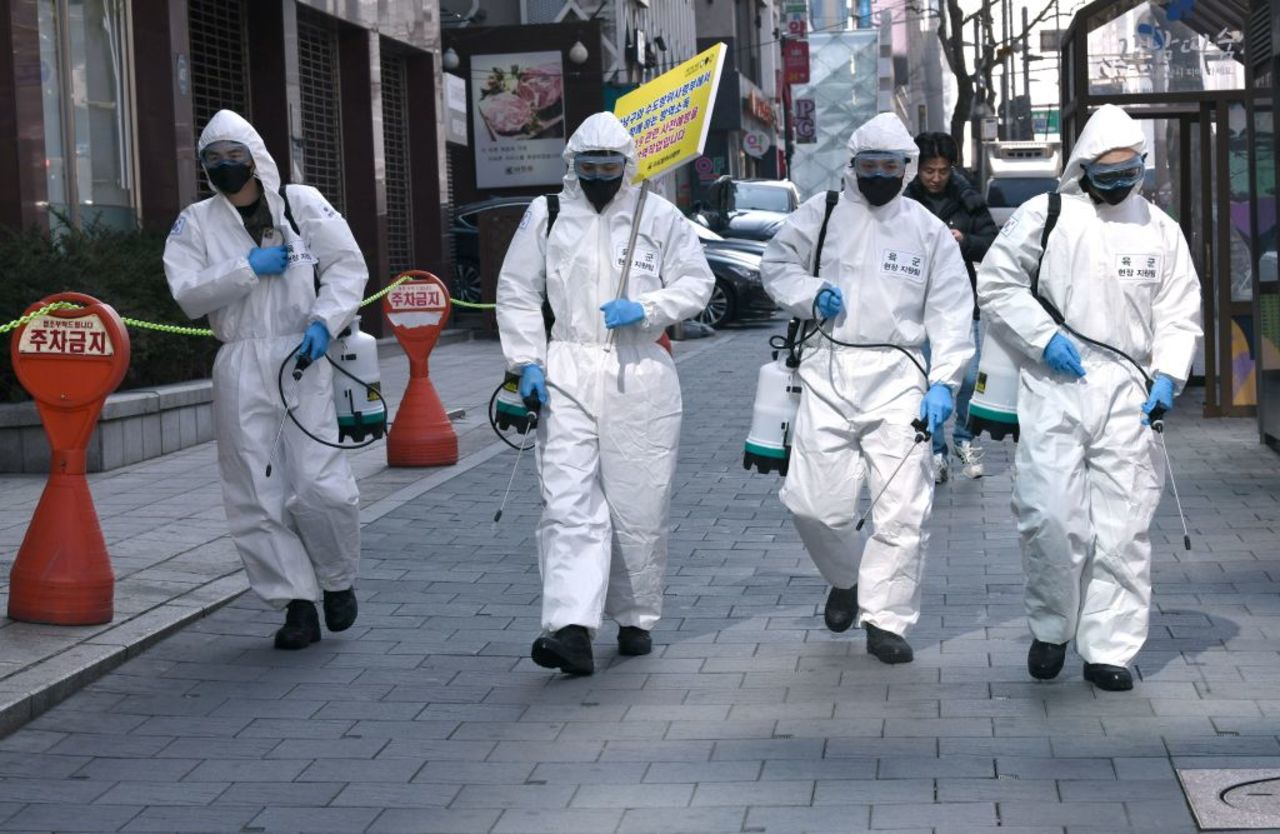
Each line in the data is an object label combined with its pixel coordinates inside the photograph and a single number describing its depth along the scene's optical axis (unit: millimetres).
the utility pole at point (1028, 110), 77150
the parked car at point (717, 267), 26641
